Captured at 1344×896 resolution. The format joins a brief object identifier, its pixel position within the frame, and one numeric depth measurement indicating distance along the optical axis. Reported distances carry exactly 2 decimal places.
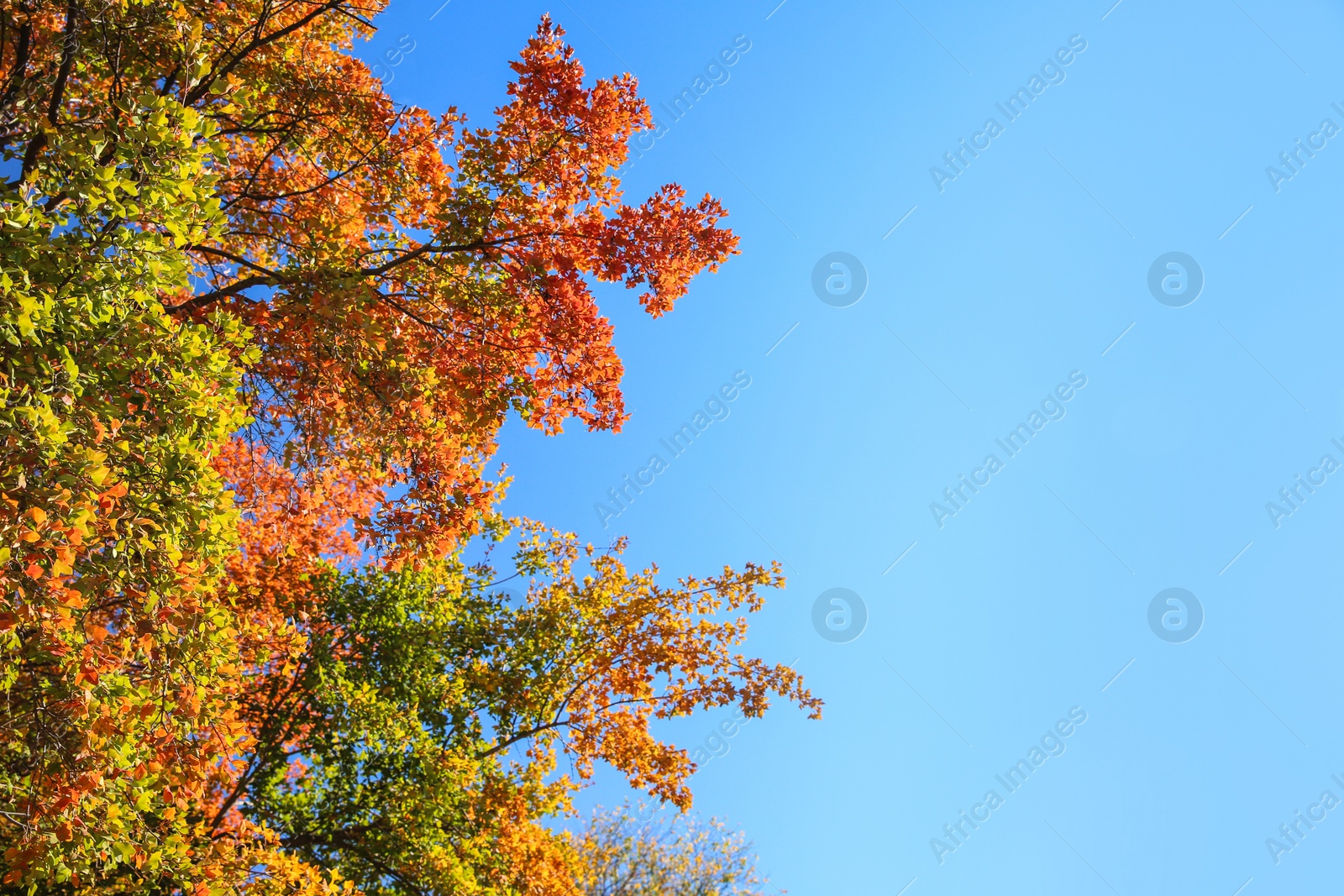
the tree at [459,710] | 9.41
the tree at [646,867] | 22.88
